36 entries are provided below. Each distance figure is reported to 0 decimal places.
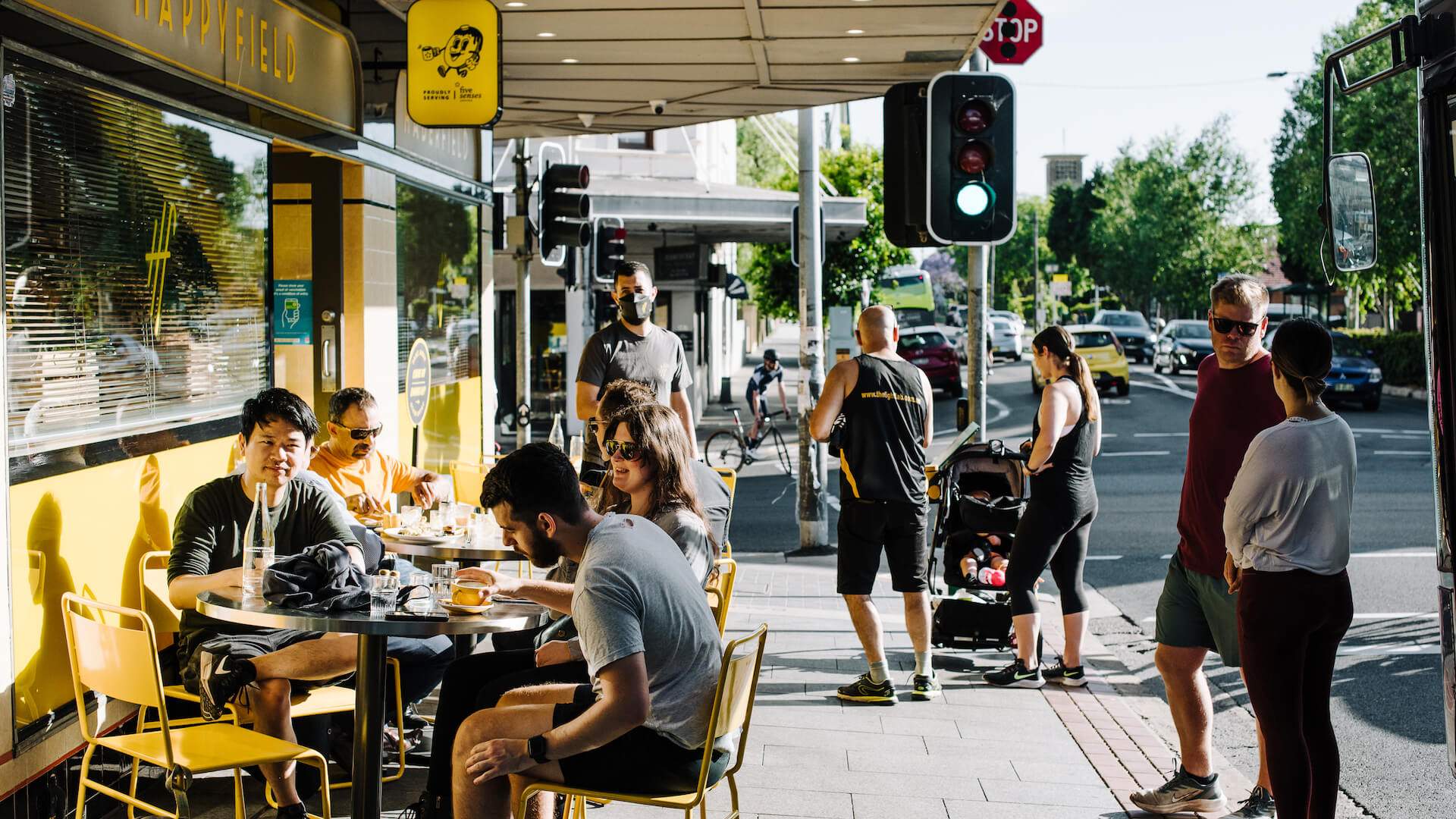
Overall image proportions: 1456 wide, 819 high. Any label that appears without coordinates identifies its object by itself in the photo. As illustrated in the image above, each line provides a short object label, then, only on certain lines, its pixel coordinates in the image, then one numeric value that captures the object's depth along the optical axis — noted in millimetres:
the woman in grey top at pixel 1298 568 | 4539
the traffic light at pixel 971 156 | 7172
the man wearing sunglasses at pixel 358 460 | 6617
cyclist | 20859
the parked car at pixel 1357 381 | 27781
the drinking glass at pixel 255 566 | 4574
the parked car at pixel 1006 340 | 53406
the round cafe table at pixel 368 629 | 4273
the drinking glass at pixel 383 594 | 4453
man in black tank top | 7129
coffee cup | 4410
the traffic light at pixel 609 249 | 15398
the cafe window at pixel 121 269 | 4992
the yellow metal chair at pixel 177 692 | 4949
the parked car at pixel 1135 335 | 46312
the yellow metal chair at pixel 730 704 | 3832
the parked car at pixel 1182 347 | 41938
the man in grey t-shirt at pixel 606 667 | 3592
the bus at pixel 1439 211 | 4211
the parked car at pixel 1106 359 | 32688
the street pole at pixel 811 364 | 12344
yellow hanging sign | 7562
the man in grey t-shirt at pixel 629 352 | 7891
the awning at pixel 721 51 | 8234
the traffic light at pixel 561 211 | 13102
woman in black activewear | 7160
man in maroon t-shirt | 5164
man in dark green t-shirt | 4828
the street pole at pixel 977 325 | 9852
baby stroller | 7883
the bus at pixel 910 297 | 55344
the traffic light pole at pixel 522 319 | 14000
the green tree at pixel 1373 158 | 34406
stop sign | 12609
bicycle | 19766
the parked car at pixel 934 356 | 33469
